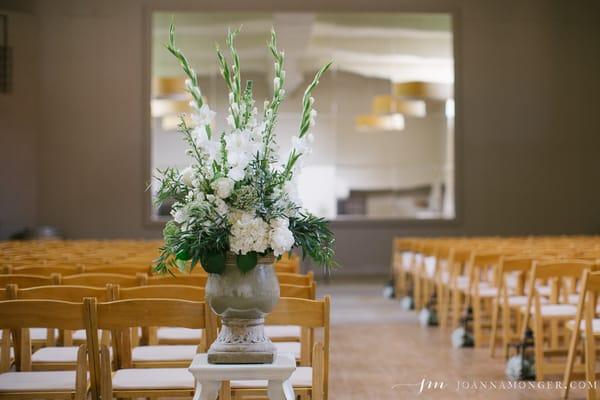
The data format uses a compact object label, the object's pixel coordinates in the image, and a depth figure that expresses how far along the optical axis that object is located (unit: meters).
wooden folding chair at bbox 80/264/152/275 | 5.45
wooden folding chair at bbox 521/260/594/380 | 5.12
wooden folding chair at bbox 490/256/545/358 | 5.93
